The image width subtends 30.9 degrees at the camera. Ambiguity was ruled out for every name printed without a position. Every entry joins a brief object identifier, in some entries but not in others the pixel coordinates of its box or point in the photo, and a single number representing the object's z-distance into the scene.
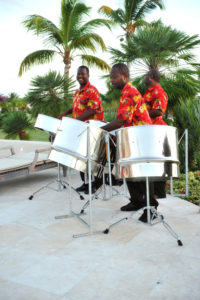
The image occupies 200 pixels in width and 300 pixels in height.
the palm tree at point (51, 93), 5.75
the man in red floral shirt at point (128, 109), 2.17
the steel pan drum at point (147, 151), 2.02
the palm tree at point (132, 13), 11.54
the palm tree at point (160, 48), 4.64
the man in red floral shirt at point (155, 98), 2.75
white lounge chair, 3.23
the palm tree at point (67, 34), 9.02
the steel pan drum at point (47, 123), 2.81
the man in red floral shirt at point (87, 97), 2.98
